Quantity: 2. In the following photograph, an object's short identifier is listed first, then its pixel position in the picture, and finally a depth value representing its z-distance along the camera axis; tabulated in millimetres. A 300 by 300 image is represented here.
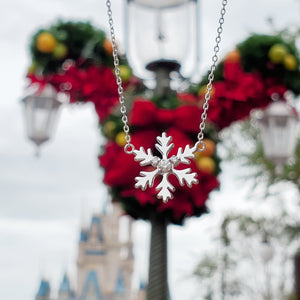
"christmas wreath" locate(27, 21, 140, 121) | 4395
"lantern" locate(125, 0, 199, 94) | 4145
